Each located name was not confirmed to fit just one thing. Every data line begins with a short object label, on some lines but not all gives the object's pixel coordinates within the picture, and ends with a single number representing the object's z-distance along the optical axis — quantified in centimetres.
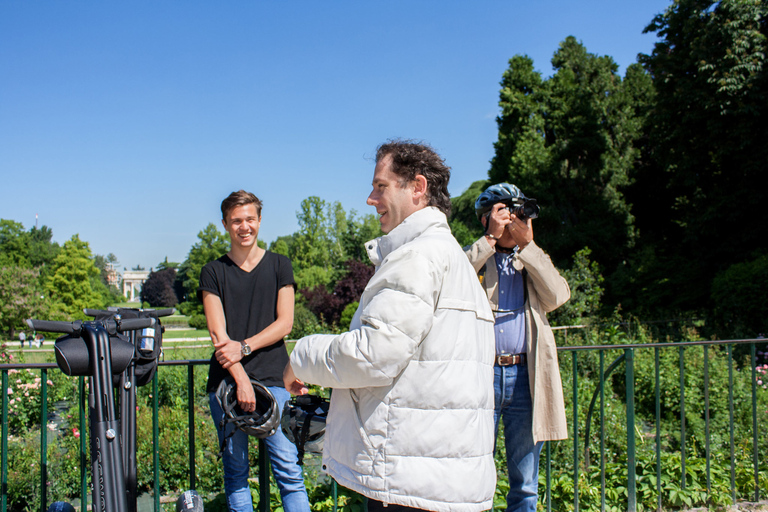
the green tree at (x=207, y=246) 4044
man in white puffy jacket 147
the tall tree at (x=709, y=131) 1284
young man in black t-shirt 244
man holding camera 232
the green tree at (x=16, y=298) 2384
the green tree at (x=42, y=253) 4106
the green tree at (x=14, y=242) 3845
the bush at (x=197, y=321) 3653
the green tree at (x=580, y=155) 1970
